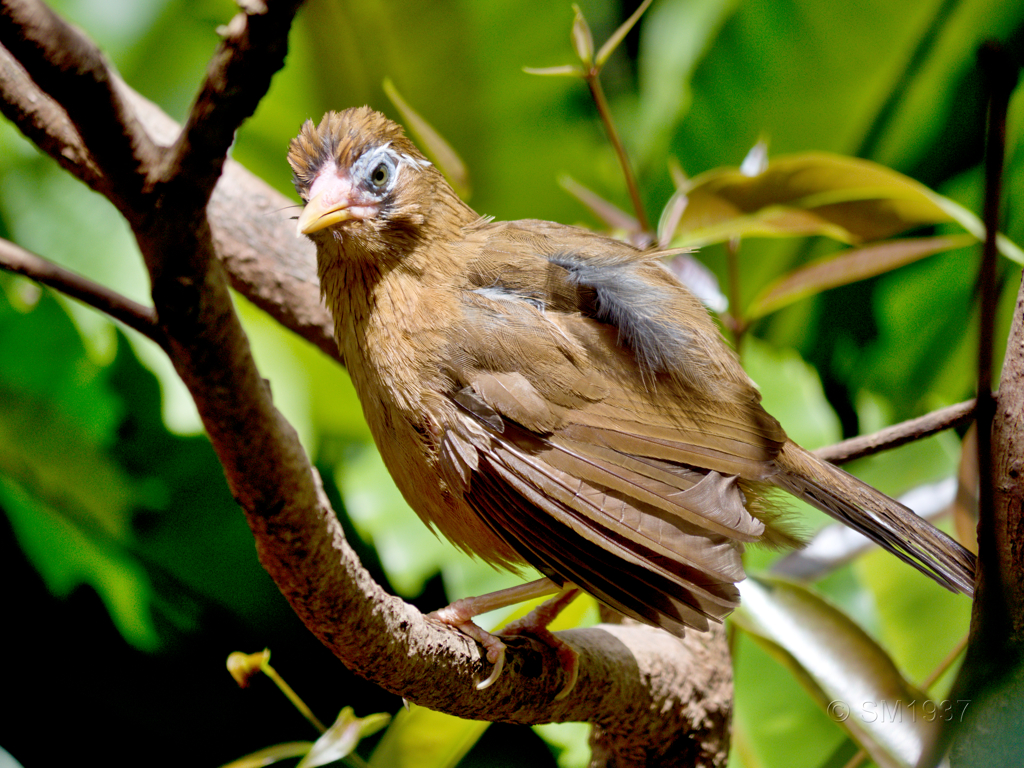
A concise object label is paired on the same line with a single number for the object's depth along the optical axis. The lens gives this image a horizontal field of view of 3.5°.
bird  4.60
